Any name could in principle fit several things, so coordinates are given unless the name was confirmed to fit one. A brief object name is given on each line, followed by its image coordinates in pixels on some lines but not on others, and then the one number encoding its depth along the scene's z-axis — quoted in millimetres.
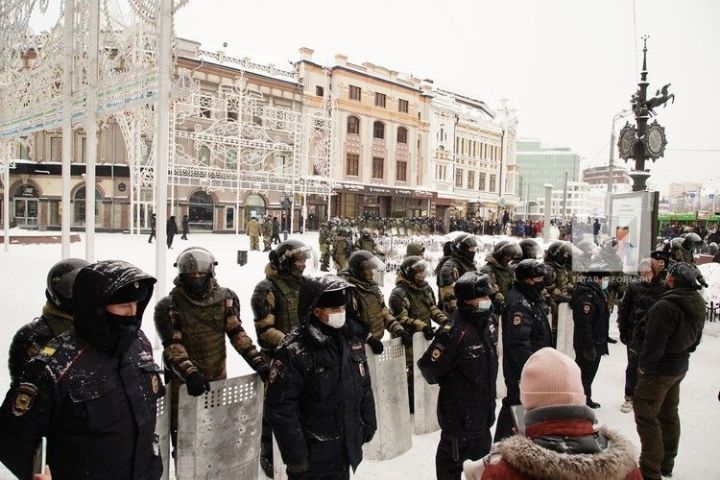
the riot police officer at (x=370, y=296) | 5215
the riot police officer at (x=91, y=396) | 2025
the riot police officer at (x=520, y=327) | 4285
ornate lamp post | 10195
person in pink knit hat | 1516
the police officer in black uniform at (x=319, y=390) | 2756
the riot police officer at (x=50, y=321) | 3008
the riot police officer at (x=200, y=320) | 3689
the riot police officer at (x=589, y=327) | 5711
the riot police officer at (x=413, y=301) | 5359
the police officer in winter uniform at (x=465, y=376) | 3580
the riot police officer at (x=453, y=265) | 6535
